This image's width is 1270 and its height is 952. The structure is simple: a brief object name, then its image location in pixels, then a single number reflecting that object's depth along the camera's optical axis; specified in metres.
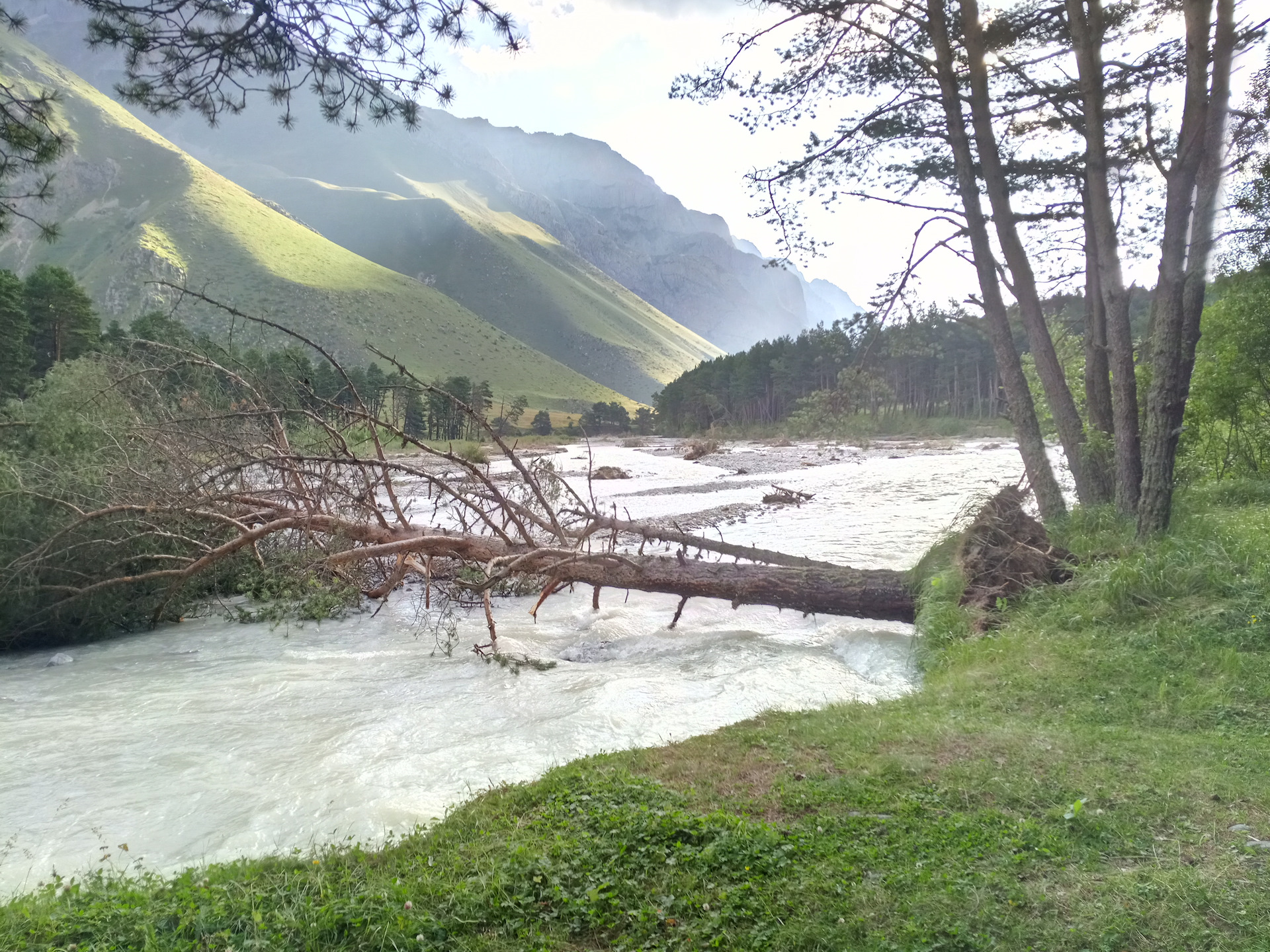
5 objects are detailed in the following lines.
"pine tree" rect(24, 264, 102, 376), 36.12
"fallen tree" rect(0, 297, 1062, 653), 9.55
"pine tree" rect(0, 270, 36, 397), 30.28
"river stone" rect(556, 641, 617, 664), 9.29
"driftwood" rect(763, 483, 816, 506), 23.14
